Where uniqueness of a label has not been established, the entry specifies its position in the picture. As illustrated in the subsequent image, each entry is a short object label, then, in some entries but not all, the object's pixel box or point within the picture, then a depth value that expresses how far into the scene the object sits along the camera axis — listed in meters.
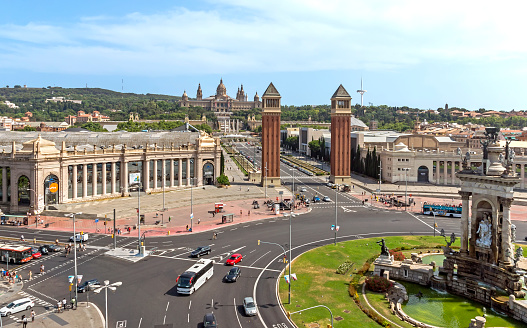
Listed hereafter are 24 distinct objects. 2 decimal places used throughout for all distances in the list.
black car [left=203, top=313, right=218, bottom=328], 38.19
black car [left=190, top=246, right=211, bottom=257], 60.22
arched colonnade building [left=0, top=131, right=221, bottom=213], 87.00
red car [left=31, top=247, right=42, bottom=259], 59.60
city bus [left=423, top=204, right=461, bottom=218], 89.86
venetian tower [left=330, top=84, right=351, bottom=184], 131.50
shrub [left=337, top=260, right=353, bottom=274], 53.55
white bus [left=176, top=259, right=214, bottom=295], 46.25
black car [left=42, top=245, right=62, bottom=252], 62.47
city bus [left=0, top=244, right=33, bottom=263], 57.66
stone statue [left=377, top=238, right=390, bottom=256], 52.44
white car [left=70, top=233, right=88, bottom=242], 66.12
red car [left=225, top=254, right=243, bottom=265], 56.97
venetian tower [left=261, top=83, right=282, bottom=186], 127.81
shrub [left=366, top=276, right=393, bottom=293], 47.50
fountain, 44.50
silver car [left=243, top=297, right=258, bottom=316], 41.47
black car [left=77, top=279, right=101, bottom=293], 47.47
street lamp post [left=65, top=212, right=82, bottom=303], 45.24
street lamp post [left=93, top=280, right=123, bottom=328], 37.57
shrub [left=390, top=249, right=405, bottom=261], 57.09
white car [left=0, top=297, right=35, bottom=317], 41.94
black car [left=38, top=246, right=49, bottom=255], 61.25
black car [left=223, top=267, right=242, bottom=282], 50.56
